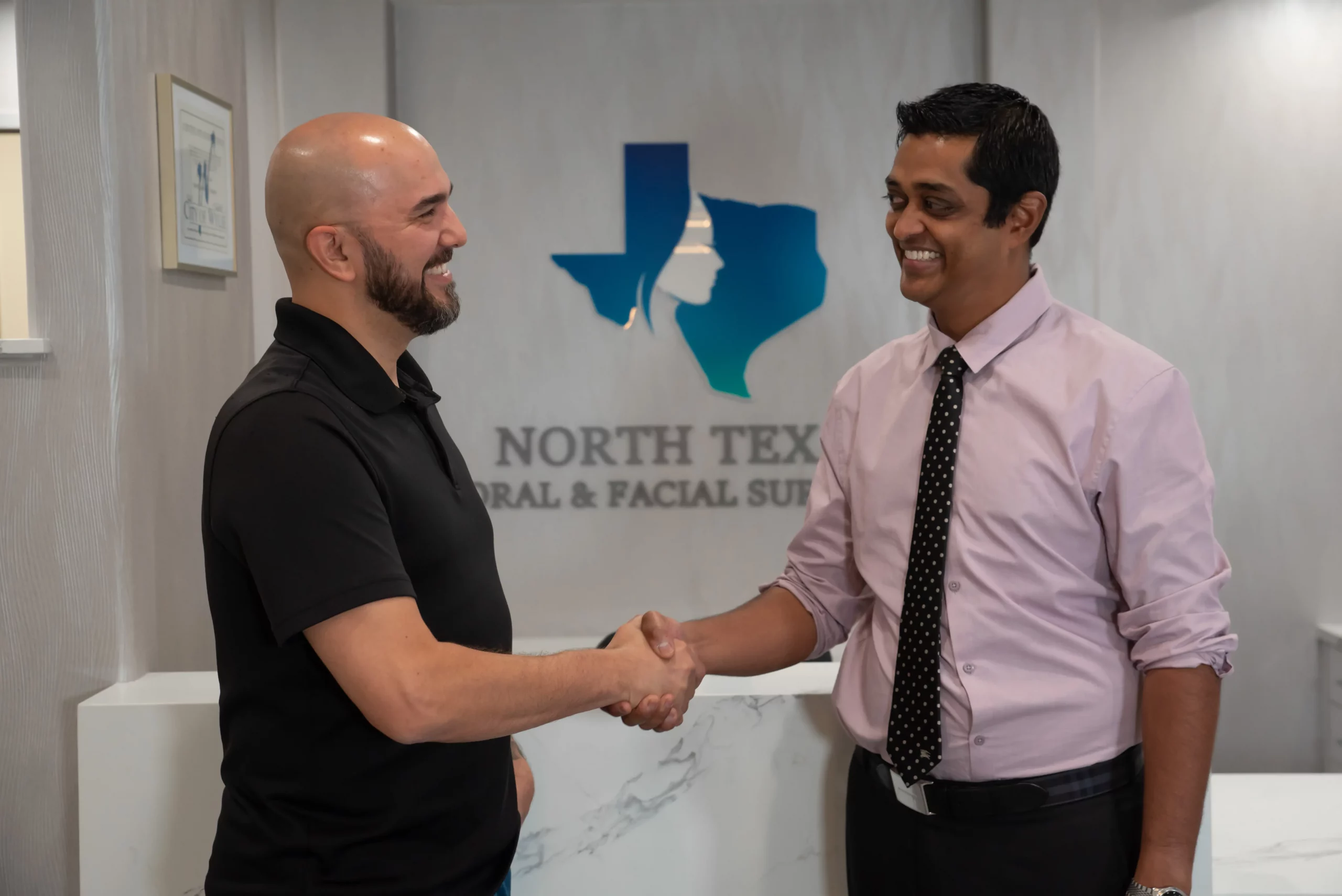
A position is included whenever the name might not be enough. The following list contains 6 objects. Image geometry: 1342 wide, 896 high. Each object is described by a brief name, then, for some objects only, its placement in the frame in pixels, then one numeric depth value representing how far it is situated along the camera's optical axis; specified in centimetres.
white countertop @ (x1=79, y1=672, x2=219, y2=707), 196
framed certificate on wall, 251
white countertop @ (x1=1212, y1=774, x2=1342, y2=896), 242
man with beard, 118
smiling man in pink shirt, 141
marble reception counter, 189
